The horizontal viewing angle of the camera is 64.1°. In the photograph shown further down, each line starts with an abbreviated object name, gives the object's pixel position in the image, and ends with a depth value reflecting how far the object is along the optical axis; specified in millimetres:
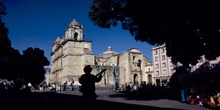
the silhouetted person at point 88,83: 4559
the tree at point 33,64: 40389
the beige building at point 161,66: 43128
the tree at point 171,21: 10400
